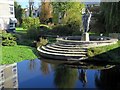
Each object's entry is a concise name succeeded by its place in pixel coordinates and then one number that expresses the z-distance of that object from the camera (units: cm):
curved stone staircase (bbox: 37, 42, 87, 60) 815
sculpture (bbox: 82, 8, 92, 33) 972
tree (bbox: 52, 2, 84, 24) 1813
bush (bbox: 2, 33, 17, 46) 996
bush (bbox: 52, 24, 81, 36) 1336
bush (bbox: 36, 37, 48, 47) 1048
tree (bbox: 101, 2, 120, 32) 1063
